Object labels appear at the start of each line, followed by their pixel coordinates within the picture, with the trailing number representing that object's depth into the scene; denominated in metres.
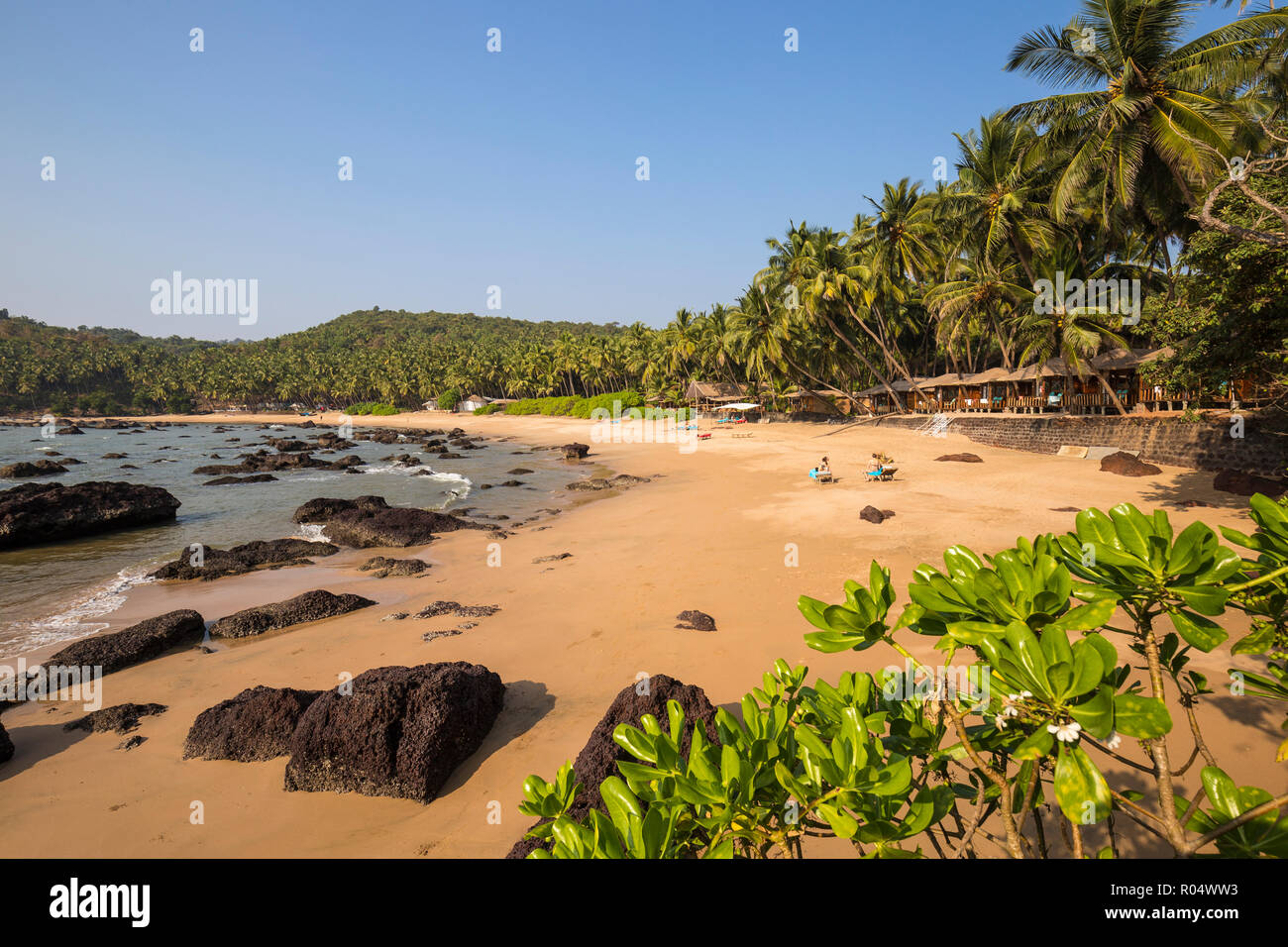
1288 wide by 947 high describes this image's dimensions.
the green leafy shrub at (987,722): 1.31
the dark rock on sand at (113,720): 7.04
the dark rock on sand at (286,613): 9.93
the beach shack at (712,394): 57.86
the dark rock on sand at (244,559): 13.76
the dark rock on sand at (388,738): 5.61
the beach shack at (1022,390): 29.02
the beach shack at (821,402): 45.19
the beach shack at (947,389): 34.36
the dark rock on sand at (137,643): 8.78
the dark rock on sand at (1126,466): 17.67
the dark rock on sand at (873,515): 14.70
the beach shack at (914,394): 37.25
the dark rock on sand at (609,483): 25.73
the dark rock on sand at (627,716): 4.87
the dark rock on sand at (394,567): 13.42
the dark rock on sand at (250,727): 6.23
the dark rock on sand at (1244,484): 13.48
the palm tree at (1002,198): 25.50
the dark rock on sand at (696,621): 8.80
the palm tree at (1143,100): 15.04
